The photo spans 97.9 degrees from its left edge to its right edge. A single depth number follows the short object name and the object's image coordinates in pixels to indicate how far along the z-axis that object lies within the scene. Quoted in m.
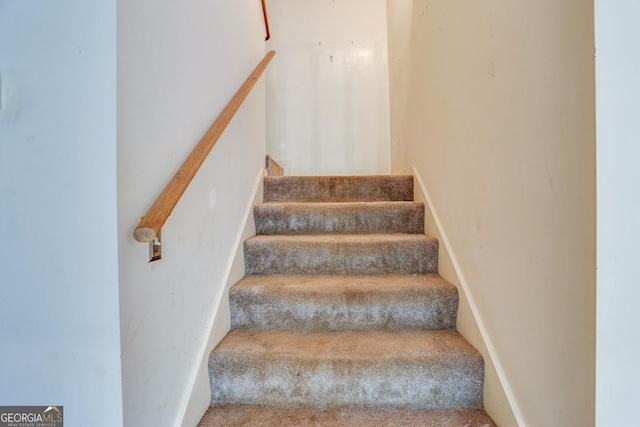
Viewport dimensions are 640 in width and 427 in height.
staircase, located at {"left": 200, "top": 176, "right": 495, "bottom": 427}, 1.00
